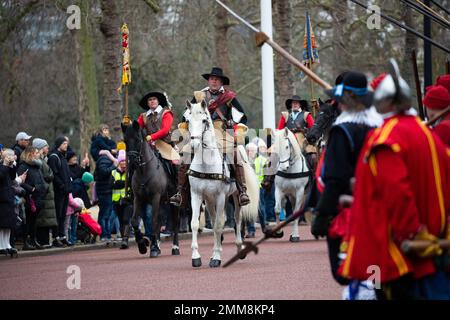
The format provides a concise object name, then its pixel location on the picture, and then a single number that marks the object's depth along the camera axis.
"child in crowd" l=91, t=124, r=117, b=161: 24.08
